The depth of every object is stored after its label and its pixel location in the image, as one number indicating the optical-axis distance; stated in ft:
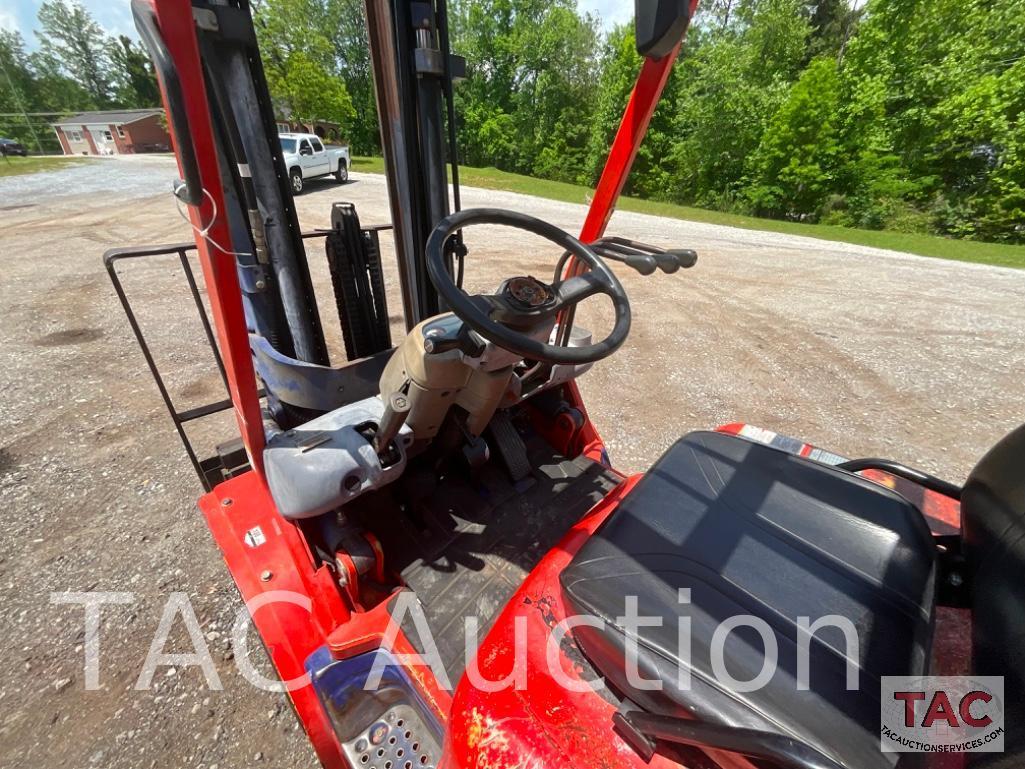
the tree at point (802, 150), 57.16
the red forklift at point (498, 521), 3.34
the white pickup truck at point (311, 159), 44.09
